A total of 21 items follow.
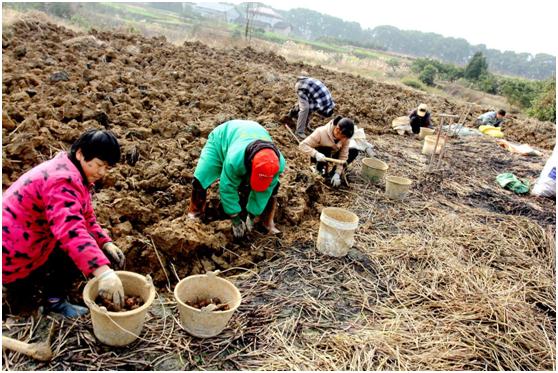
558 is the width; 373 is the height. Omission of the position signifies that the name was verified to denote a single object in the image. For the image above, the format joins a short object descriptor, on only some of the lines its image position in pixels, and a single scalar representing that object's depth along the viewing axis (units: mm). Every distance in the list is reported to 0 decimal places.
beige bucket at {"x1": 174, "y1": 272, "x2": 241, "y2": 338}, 2217
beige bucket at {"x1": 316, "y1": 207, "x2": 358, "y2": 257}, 3295
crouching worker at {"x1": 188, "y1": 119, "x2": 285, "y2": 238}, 2938
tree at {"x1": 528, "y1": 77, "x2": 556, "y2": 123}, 15344
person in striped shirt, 6473
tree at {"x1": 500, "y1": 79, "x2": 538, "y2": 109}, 19828
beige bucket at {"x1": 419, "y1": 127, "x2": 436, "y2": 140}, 8561
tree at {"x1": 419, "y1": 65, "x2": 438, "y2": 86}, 23703
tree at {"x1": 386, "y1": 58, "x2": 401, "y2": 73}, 28703
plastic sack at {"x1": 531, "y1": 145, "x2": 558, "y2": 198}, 5930
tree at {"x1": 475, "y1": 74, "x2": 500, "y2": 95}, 24234
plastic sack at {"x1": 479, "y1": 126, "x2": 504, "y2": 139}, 9945
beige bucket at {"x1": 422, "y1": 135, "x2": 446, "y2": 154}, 7270
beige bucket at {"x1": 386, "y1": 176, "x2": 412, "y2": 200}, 4812
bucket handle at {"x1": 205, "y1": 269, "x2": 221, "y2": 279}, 2408
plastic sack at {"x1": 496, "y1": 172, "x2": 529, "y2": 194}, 6173
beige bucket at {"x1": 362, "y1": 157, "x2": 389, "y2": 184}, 5234
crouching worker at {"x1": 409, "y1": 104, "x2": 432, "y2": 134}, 8744
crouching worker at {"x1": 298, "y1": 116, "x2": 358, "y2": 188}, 4625
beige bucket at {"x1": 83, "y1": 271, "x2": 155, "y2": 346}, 1961
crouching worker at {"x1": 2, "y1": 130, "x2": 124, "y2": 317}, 1913
